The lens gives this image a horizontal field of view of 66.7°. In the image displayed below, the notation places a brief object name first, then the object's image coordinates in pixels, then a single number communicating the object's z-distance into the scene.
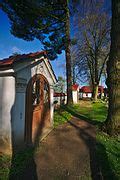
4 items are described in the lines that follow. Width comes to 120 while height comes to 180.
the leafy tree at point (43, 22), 6.11
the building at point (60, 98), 11.62
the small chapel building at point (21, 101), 3.23
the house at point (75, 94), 13.93
